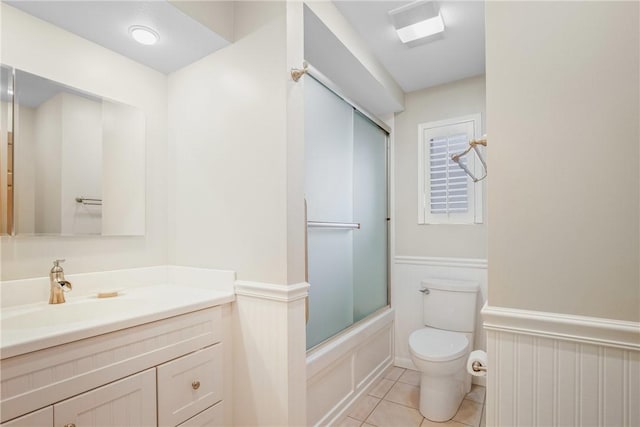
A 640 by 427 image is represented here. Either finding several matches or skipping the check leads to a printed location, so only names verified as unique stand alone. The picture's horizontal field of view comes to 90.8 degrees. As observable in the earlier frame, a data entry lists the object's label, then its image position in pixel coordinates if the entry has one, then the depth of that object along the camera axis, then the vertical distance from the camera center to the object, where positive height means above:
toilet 1.89 -0.82
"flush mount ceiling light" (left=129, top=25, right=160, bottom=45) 1.45 +0.85
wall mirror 1.28 +0.26
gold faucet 1.31 -0.29
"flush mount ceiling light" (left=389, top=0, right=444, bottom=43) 1.71 +1.11
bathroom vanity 0.89 -0.49
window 2.44 +0.32
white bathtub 1.65 -0.95
